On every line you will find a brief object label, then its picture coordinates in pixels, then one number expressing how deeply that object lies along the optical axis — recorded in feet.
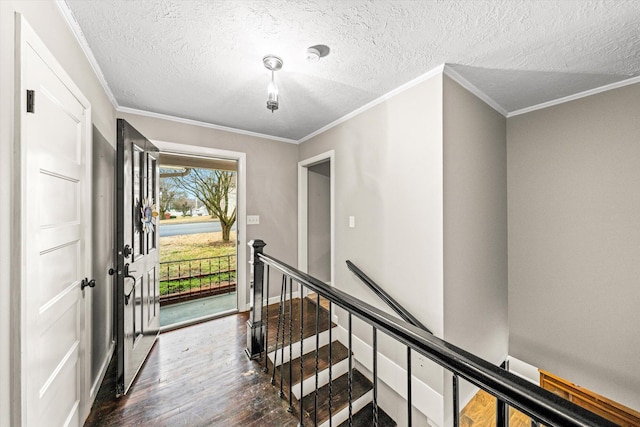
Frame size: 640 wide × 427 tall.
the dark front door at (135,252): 5.51
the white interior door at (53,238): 3.11
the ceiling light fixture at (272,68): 5.24
